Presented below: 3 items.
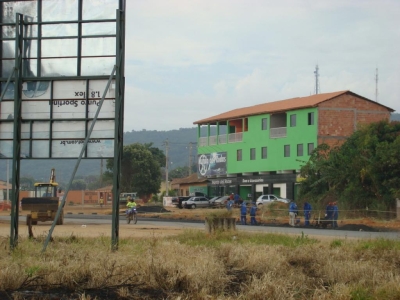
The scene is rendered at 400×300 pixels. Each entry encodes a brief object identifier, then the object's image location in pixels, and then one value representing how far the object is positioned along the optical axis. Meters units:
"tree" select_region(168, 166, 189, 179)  175.50
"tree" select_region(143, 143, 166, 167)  136.38
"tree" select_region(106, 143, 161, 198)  113.56
